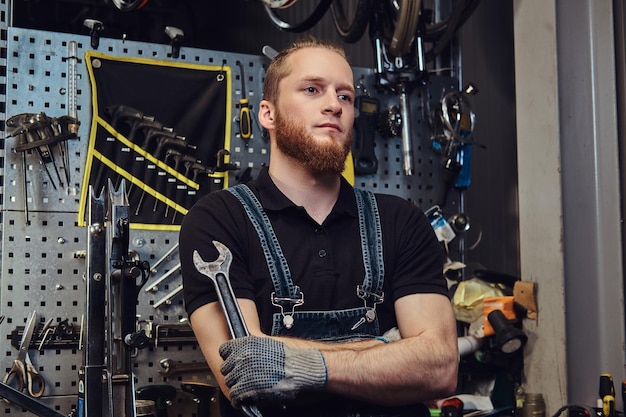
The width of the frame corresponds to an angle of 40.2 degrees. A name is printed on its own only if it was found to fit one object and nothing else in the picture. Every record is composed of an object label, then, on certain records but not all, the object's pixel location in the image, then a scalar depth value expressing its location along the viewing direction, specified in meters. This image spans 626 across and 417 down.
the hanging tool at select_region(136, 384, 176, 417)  3.11
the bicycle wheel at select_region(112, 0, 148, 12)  3.45
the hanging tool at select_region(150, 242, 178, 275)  3.34
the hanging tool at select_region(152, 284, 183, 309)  3.34
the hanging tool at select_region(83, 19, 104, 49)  3.33
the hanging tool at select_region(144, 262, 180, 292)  3.34
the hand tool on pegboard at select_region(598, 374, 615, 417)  2.84
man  1.77
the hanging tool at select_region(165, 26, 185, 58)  3.46
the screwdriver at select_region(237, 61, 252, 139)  3.54
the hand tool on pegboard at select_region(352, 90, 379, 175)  3.67
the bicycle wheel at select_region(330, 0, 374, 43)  3.56
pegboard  3.16
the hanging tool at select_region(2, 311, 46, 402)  3.09
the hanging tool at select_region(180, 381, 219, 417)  2.91
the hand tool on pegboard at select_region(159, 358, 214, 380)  3.27
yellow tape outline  3.28
